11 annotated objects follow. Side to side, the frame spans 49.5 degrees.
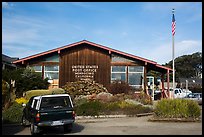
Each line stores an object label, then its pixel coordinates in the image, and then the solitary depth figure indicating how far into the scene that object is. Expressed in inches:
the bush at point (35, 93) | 655.5
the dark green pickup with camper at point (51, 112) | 357.8
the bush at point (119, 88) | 757.8
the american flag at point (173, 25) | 695.4
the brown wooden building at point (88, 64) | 835.8
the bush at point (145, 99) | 671.6
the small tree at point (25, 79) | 717.3
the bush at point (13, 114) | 492.2
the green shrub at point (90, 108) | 539.3
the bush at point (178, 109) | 483.6
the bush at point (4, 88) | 448.0
